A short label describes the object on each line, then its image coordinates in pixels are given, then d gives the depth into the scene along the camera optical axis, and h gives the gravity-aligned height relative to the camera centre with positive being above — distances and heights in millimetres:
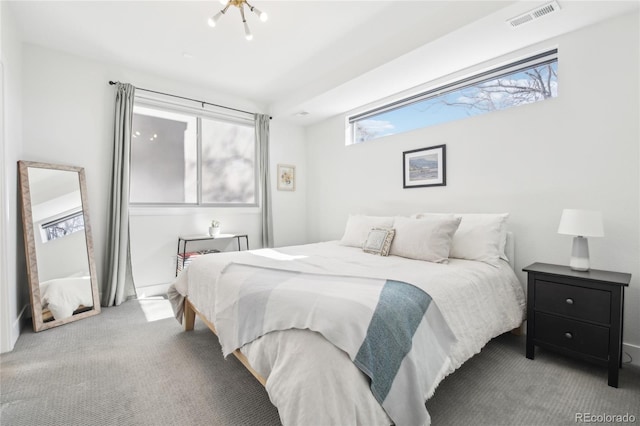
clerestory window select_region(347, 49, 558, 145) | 2574 +1055
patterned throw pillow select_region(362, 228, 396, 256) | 2705 -350
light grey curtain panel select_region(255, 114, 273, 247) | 4461 +386
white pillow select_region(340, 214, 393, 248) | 3135 -262
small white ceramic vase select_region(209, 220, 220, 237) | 3936 -339
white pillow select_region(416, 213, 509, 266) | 2408 -298
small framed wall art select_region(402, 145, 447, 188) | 3150 +386
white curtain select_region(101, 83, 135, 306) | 3297 -46
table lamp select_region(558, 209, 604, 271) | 1967 -176
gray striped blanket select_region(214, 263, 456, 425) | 1198 -538
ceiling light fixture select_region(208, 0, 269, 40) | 2107 +1357
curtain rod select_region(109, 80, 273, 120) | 3373 +1321
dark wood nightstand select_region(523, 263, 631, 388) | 1792 -698
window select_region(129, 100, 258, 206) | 3803 +614
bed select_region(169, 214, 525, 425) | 1108 -567
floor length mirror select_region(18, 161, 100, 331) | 2693 -392
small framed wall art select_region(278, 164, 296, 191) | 4738 +402
